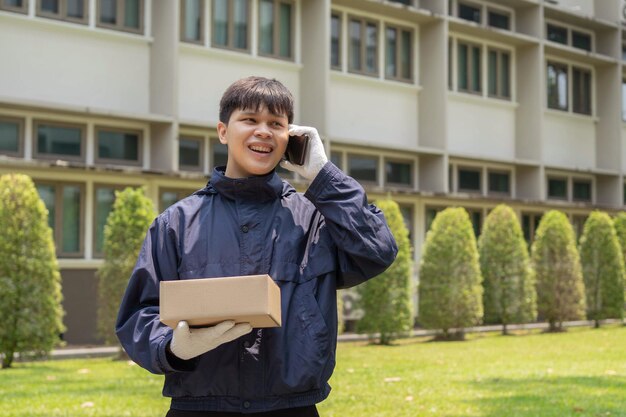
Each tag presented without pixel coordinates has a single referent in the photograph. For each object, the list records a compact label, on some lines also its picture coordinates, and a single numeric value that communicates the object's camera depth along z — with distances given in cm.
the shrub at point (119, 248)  1523
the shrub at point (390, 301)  1898
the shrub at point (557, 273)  2264
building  1838
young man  288
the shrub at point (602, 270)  2428
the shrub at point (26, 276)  1377
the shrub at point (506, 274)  2175
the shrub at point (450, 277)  2016
